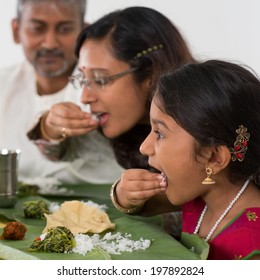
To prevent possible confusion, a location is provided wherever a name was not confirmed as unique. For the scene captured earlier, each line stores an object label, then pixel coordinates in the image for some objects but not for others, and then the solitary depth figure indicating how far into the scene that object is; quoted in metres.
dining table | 1.03
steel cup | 1.49
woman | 1.70
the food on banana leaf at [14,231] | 1.15
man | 2.48
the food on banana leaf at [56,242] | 1.05
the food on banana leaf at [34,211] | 1.42
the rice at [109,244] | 1.06
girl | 1.14
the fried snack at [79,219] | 1.23
